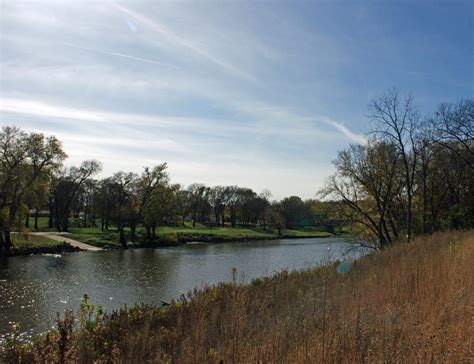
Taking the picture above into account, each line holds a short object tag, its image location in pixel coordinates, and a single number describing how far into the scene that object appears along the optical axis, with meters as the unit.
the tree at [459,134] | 26.38
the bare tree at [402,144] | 26.42
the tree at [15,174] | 35.94
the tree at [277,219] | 89.31
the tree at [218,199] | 100.50
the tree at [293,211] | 108.44
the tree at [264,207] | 95.49
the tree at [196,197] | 96.75
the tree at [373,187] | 29.06
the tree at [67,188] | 63.88
